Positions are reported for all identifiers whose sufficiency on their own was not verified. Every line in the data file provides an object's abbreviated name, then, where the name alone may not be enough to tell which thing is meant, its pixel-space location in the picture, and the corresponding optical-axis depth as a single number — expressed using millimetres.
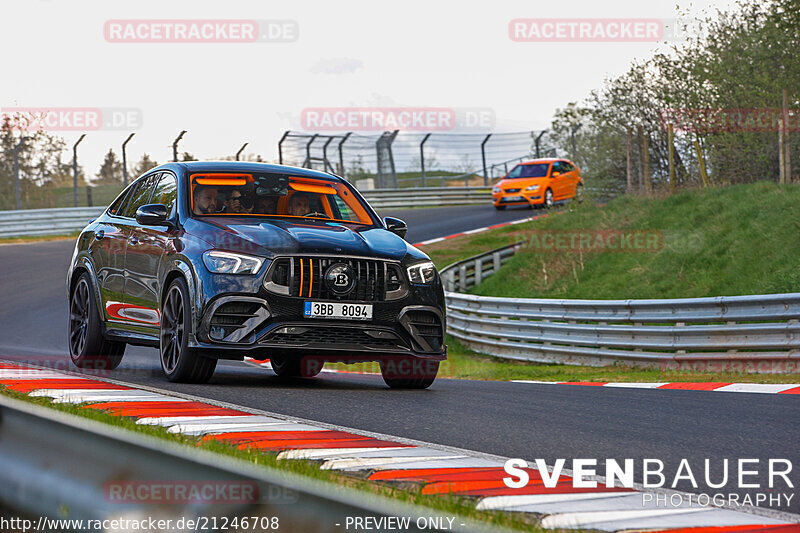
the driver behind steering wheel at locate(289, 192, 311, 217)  17375
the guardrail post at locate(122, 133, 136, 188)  58697
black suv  14891
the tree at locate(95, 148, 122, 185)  63391
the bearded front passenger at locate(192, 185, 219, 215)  16594
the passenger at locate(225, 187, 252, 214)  16828
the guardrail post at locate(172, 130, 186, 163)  58062
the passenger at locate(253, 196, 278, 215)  16972
